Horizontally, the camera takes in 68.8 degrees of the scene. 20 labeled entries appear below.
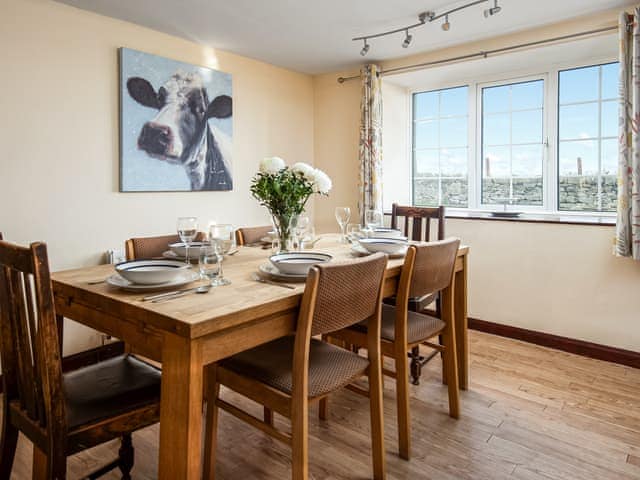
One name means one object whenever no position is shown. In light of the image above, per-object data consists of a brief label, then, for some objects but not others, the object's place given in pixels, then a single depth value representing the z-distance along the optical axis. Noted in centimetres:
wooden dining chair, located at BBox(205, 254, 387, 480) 146
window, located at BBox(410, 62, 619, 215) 345
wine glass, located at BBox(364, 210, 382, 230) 267
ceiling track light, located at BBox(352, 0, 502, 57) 278
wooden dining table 122
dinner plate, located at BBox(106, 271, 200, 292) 148
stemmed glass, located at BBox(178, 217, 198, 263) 172
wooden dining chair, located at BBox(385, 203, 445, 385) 262
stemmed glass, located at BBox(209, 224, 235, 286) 162
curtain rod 299
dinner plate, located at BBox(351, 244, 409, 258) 213
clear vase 215
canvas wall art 309
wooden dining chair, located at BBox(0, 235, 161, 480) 122
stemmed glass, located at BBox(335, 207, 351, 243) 253
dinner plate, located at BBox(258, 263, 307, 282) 167
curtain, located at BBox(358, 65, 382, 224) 397
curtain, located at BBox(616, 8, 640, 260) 273
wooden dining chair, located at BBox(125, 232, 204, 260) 217
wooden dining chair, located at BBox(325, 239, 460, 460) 193
